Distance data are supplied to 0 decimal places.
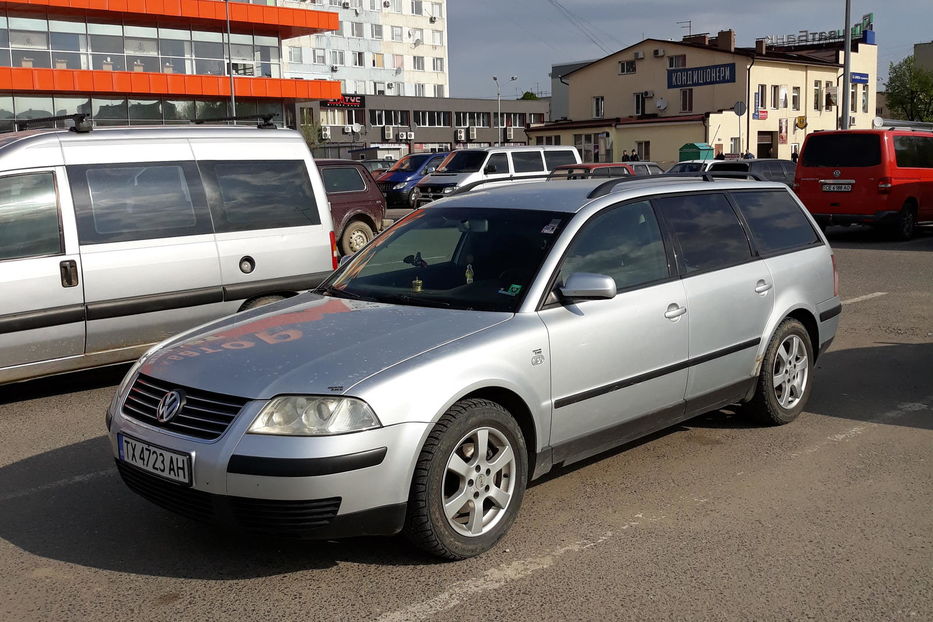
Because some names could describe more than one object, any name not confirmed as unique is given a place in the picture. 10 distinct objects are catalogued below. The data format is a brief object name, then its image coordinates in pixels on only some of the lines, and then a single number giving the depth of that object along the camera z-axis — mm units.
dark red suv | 17359
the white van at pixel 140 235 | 6754
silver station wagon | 3842
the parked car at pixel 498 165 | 24594
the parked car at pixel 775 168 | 26594
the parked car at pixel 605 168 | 17859
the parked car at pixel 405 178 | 31547
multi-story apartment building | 83875
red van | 18203
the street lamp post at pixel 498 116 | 84750
